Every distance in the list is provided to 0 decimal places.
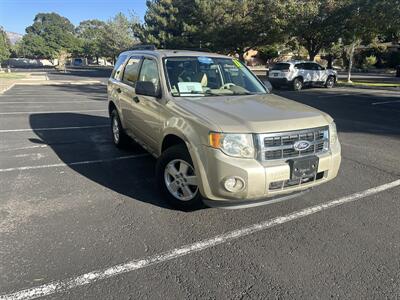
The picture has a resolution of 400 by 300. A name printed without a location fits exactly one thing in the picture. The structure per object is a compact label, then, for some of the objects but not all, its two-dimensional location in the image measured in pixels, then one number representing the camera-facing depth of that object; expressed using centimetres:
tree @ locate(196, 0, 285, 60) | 2708
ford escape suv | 329
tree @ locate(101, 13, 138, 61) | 5825
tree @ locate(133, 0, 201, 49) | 3712
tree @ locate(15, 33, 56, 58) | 9284
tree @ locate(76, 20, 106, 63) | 8362
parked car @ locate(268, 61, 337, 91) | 2077
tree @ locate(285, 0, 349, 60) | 2448
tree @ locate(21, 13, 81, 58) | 9288
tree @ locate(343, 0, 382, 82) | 2152
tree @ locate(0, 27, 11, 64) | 3955
